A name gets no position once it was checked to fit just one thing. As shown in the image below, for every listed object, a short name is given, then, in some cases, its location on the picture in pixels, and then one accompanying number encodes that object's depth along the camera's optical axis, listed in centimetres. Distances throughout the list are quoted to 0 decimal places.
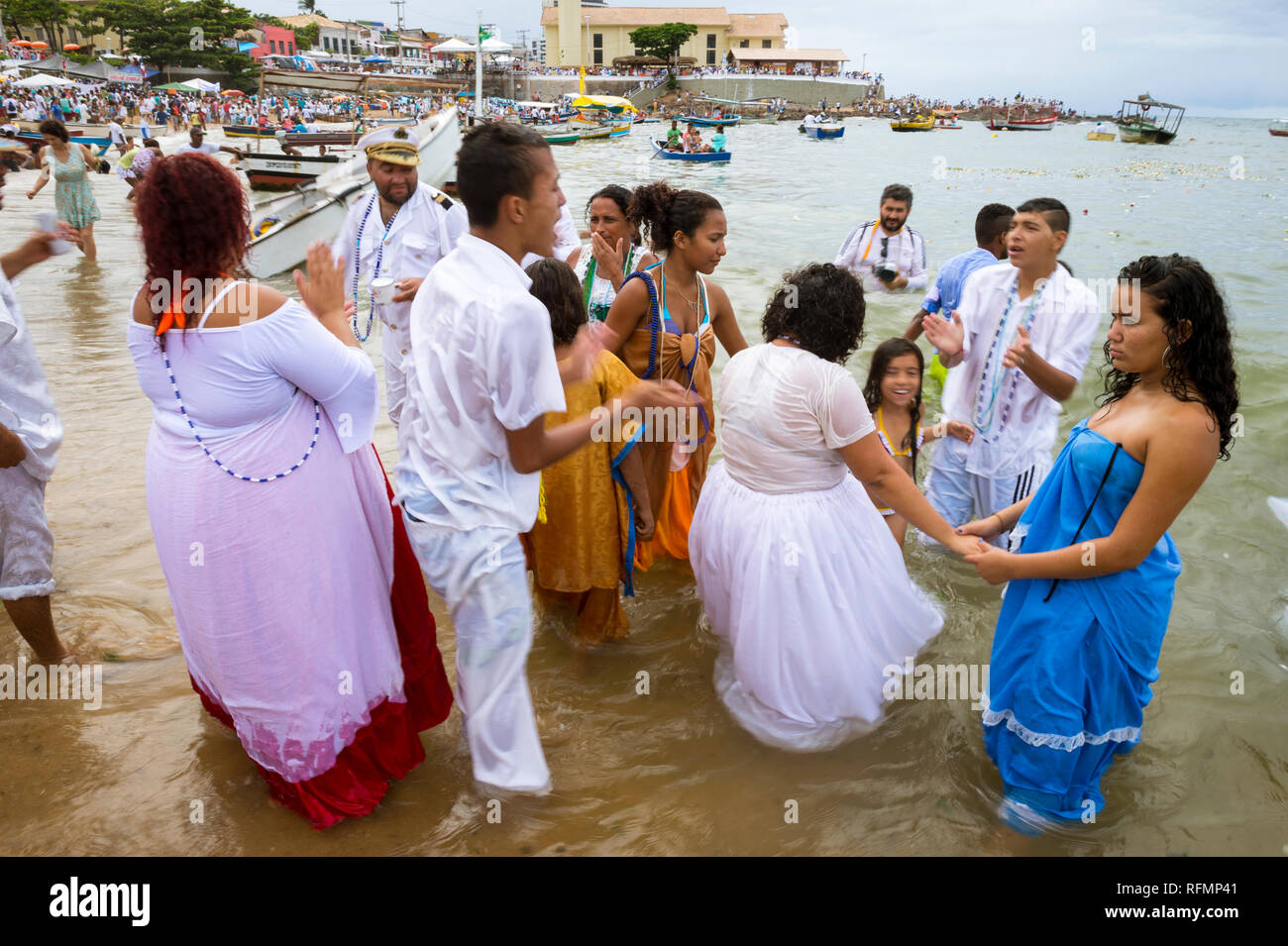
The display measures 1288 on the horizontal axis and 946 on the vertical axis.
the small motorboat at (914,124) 6894
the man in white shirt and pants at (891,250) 618
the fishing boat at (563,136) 4338
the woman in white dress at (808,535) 275
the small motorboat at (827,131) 5500
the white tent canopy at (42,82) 3497
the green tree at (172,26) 5197
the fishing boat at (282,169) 1770
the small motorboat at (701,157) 3366
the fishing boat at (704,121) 5182
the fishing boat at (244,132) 3091
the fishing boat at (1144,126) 5466
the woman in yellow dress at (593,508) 334
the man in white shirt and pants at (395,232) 463
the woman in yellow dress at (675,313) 378
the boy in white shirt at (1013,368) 377
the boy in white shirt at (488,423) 220
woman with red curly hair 214
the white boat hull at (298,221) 1197
